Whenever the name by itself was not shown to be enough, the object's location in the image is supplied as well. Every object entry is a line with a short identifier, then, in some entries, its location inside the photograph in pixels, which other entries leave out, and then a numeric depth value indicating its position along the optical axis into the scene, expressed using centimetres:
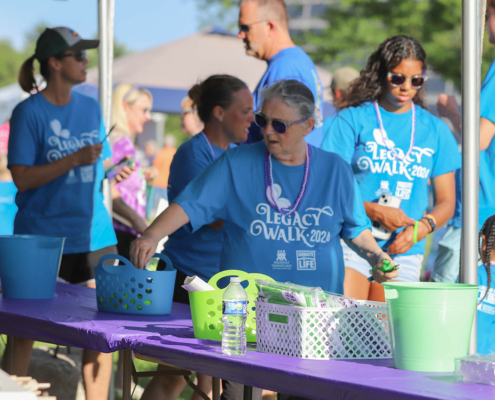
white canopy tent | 1787
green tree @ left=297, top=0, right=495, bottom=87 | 3045
